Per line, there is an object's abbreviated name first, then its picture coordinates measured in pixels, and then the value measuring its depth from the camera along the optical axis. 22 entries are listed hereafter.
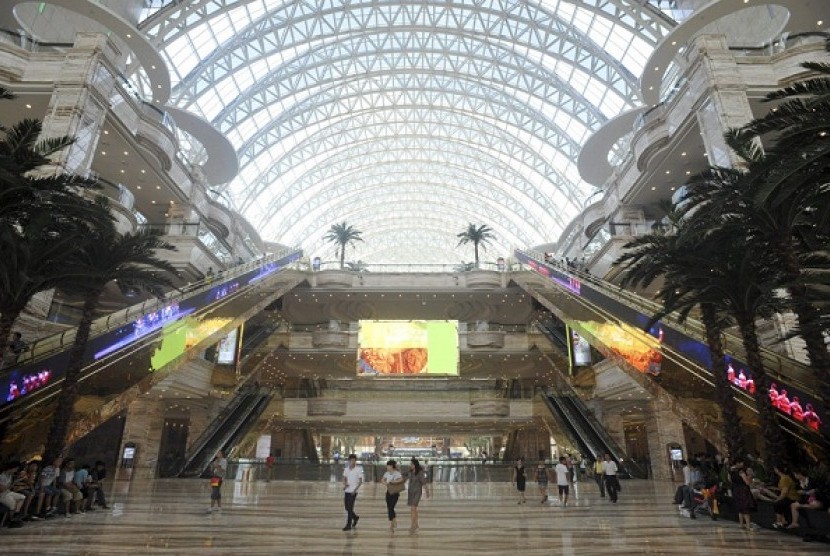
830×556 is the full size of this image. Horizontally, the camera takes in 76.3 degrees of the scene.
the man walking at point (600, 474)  17.76
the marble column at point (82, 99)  22.03
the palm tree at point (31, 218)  11.02
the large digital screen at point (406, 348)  40.38
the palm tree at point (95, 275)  13.80
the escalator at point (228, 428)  26.78
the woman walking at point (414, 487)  9.66
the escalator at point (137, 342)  13.52
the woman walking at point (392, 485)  9.58
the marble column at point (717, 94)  21.98
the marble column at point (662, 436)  27.39
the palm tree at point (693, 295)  13.83
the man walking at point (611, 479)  15.21
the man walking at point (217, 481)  12.34
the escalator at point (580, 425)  26.00
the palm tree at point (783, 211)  9.70
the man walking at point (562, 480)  14.98
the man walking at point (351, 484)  9.76
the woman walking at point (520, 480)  16.17
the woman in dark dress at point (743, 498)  10.15
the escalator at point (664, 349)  13.57
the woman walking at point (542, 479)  16.27
